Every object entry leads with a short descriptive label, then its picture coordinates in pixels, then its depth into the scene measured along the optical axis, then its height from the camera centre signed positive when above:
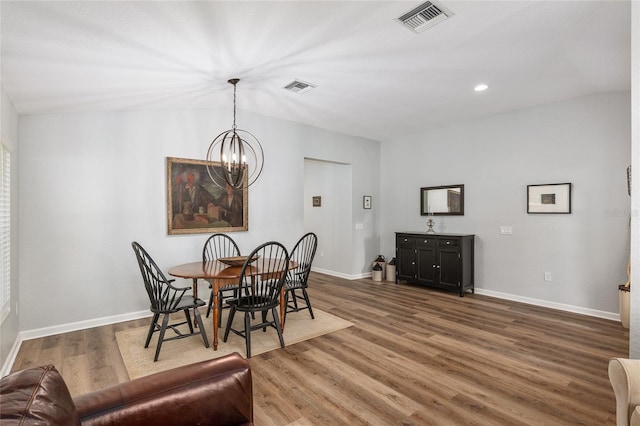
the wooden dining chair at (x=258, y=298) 3.07 -0.81
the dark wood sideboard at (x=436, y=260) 5.10 -0.77
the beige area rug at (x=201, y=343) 2.92 -1.29
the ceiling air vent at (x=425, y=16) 2.30 +1.37
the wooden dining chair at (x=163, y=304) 2.99 -0.85
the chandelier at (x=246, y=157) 4.68 +0.75
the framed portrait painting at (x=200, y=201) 4.39 +0.14
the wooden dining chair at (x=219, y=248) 4.54 -0.50
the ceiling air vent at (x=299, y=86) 3.73 +1.41
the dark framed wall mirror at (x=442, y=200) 5.60 +0.19
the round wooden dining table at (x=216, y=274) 3.13 -0.59
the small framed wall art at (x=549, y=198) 4.43 +0.17
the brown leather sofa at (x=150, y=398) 0.90 -0.66
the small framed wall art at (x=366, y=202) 6.65 +0.18
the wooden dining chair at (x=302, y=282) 3.80 -0.82
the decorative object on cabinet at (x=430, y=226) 5.75 -0.26
